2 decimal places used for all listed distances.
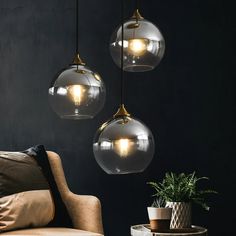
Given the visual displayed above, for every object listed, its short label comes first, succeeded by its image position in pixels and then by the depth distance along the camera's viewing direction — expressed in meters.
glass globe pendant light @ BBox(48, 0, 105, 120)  2.71
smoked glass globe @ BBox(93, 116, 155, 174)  2.50
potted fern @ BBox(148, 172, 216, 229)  4.66
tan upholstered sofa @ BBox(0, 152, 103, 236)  4.54
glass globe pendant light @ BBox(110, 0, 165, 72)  2.93
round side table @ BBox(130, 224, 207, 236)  4.31
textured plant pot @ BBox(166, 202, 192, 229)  4.65
